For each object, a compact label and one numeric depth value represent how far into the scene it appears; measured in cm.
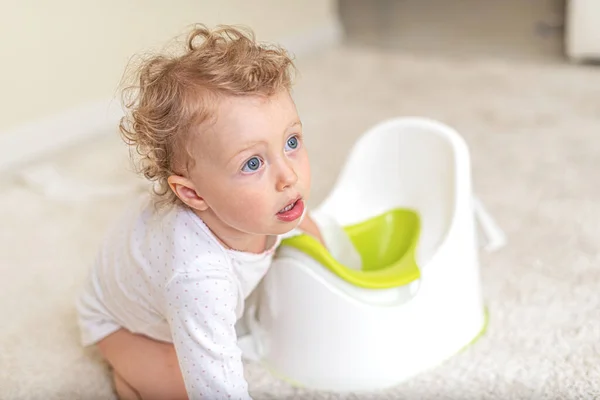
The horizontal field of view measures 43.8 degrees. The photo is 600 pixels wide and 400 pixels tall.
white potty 89
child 73
